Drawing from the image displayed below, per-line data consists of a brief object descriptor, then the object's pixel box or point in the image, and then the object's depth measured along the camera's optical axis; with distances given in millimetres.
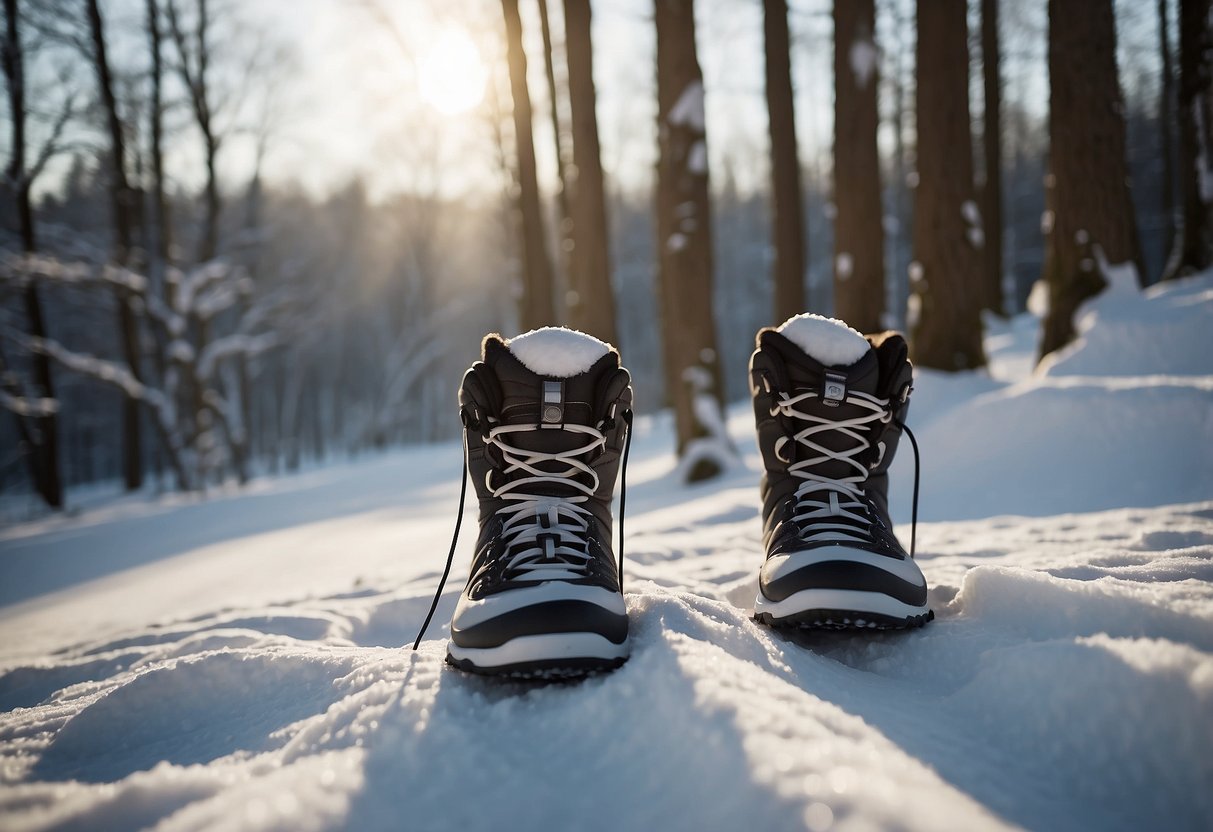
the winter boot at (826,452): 552
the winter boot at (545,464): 526
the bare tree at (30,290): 7448
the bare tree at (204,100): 8575
